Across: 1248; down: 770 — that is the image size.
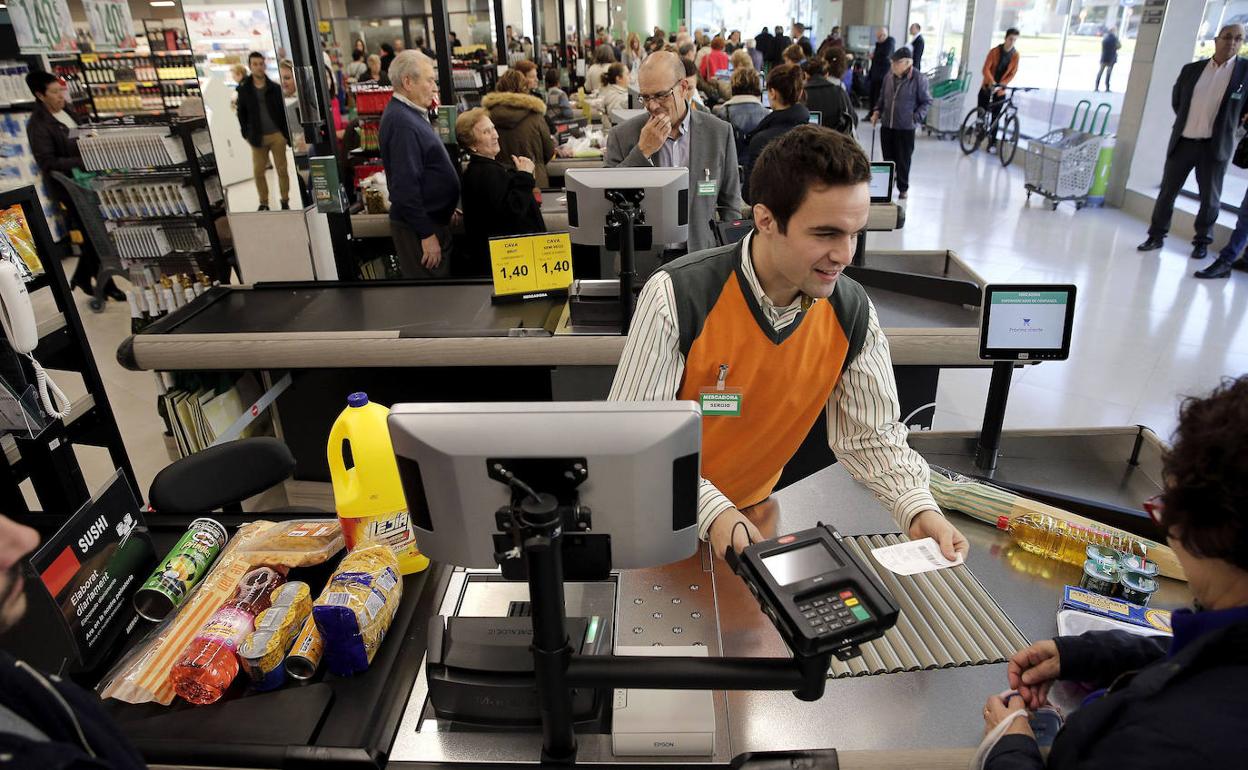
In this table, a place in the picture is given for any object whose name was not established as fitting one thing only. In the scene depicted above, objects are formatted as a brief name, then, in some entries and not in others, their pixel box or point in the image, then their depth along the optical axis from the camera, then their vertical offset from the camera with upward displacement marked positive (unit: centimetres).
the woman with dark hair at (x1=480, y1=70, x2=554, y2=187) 580 -62
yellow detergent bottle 163 -85
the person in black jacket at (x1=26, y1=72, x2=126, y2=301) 625 -70
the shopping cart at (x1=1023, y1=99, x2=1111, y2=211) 830 -148
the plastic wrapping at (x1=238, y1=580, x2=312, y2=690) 136 -97
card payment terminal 108 -75
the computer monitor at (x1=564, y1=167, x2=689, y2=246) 291 -58
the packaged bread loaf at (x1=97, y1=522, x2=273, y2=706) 138 -101
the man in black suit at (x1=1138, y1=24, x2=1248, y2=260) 612 -84
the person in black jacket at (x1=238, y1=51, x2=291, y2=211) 490 -50
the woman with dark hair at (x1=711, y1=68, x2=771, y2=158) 667 -63
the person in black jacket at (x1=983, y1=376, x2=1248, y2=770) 88 -71
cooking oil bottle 174 -108
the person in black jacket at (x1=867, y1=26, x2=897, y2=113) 1258 -55
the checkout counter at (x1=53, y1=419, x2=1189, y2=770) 128 -107
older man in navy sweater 431 -65
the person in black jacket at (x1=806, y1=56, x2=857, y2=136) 719 -67
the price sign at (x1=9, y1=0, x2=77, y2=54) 444 +13
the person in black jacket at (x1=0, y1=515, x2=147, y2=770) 76 -65
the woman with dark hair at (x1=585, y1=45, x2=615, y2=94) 1105 -47
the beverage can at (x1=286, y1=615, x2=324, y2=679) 137 -99
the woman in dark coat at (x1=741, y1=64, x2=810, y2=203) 545 -53
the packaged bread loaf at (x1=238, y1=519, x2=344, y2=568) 163 -99
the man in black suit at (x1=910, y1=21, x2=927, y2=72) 1372 -44
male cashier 168 -67
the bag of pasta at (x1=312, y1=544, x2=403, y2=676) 137 -94
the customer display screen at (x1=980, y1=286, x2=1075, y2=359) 202 -73
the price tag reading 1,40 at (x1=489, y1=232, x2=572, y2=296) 339 -93
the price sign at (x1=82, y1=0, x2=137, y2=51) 526 +15
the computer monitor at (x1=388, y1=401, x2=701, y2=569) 108 -55
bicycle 1092 -153
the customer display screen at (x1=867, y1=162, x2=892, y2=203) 482 -94
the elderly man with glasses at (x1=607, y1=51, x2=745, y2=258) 375 -53
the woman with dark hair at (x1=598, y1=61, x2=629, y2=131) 888 -66
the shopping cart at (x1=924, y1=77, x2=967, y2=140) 1352 -146
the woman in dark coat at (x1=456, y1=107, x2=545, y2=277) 426 -78
